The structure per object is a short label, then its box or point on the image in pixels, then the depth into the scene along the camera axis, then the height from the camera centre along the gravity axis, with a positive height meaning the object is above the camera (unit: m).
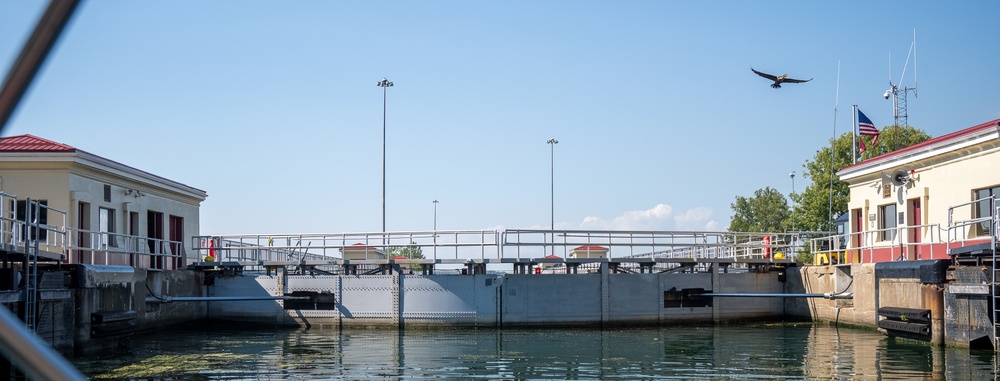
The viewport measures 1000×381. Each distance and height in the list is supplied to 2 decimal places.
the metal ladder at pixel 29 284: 17.89 -0.68
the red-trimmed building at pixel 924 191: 24.98 +1.56
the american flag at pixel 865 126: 36.47 +4.53
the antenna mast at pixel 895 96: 43.97 +6.90
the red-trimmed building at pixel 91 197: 26.36 +1.53
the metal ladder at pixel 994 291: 18.20 -0.92
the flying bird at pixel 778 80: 30.73 +5.31
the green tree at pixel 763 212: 82.69 +2.81
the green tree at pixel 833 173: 57.91 +4.50
